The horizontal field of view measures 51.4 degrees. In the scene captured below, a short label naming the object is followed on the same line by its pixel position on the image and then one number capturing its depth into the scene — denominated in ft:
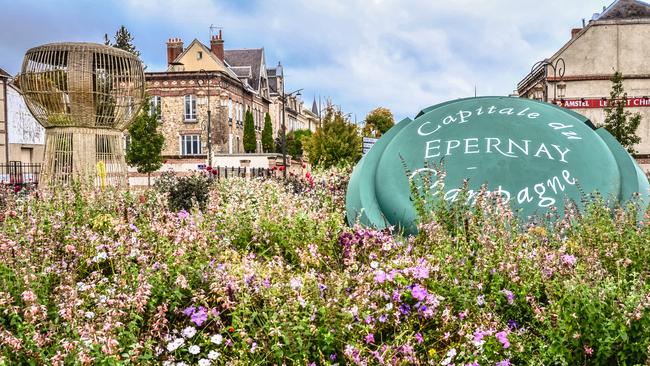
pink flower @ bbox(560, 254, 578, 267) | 13.99
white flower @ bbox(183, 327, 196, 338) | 12.59
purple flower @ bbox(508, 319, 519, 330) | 13.34
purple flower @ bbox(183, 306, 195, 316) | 13.43
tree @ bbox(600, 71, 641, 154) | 108.27
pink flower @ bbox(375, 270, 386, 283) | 13.85
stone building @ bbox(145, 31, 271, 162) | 171.83
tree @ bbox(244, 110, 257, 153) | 189.47
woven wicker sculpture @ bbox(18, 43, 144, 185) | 54.49
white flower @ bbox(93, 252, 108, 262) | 15.98
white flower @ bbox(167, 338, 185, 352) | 12.21
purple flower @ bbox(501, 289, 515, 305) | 13.65
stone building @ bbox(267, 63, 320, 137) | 250.98
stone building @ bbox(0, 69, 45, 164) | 128.26
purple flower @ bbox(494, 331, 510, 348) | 11.84
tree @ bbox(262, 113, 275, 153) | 209.26
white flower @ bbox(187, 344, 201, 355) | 12.17
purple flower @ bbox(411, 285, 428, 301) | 13.34
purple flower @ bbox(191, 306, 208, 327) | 13.08
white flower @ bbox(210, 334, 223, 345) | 12.27
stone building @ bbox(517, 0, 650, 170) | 144.25
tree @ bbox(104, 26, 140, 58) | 201.36
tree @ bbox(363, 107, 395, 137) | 311.80
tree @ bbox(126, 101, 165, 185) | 135.85
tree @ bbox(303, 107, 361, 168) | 143.84
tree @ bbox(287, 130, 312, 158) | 240.12
